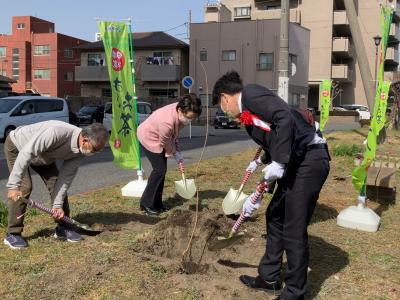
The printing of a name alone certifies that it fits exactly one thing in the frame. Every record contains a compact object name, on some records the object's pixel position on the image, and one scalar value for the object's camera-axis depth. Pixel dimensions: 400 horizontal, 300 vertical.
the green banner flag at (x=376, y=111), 5.58
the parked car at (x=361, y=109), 34.12
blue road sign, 17.52
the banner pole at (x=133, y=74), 6.35
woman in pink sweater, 5.19
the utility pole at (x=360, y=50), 10.80
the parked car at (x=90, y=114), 25.30
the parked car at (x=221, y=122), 25.69
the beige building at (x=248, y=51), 34.06
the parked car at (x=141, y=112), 18.14
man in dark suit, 2.83
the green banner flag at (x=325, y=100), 16.59
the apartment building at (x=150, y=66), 36.81
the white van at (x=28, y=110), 14.77
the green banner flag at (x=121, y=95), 6.26
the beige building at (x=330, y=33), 38.72
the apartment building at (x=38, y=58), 46.56
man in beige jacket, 3.56
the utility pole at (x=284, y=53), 10.41
